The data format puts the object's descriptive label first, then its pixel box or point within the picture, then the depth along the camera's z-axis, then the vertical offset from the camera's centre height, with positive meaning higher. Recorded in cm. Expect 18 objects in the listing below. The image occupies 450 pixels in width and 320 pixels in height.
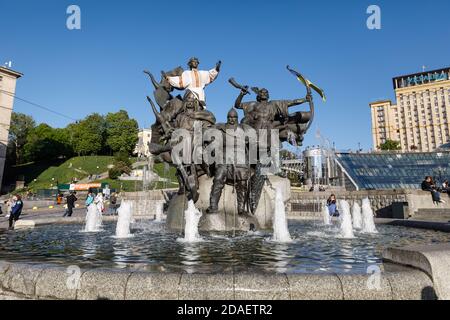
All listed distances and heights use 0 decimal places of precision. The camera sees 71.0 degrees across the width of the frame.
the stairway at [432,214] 1592 -48
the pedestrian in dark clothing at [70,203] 1995 -13
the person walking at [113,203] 2890 -14
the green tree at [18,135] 8854 +1891
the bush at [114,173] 7419 +662
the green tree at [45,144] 8856 +1643
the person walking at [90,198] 1919 +19
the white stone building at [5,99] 5791 +1914
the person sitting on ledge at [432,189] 1842 +101
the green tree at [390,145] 10381 +1958
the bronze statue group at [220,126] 1005 +276
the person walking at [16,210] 1273 -40
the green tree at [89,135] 9962 +2095
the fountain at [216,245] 332 -90
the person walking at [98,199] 1925 +14
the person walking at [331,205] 1618 -8
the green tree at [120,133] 9966 +2198
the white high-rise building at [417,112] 12862 +4005
